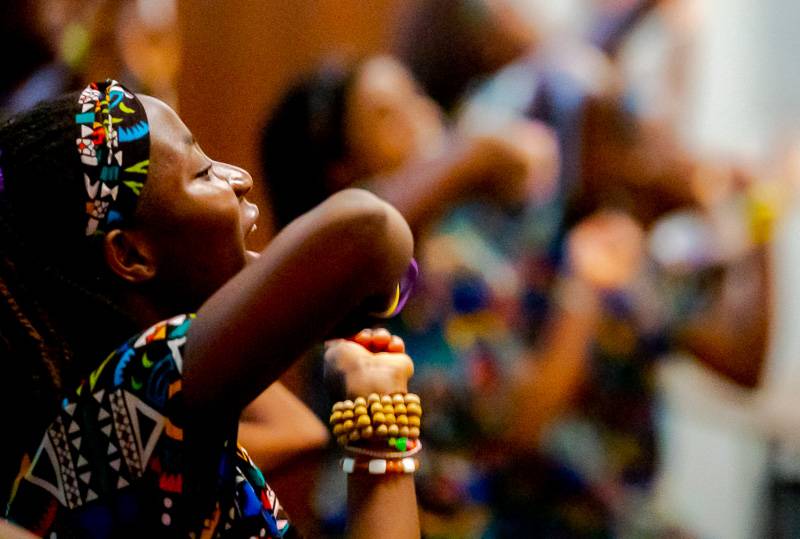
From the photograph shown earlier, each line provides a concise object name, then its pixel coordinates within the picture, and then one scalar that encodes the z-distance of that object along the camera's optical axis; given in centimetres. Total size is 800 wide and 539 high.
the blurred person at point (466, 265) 464
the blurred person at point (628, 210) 716
